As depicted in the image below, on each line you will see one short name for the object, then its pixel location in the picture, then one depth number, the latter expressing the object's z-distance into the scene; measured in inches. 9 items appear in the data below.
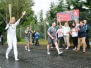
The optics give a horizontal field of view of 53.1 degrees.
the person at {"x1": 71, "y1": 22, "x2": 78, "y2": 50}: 215.8
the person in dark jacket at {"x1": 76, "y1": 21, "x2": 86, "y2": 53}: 192.7
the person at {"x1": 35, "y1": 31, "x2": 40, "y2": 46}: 314.1
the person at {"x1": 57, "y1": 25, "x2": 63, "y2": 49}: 228.9
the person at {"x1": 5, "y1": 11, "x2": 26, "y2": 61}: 160.9
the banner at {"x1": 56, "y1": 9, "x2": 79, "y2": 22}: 230.7
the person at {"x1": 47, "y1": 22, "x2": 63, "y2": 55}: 193.0
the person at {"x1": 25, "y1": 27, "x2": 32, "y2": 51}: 238.3
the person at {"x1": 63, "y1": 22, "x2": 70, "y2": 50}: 225.5
